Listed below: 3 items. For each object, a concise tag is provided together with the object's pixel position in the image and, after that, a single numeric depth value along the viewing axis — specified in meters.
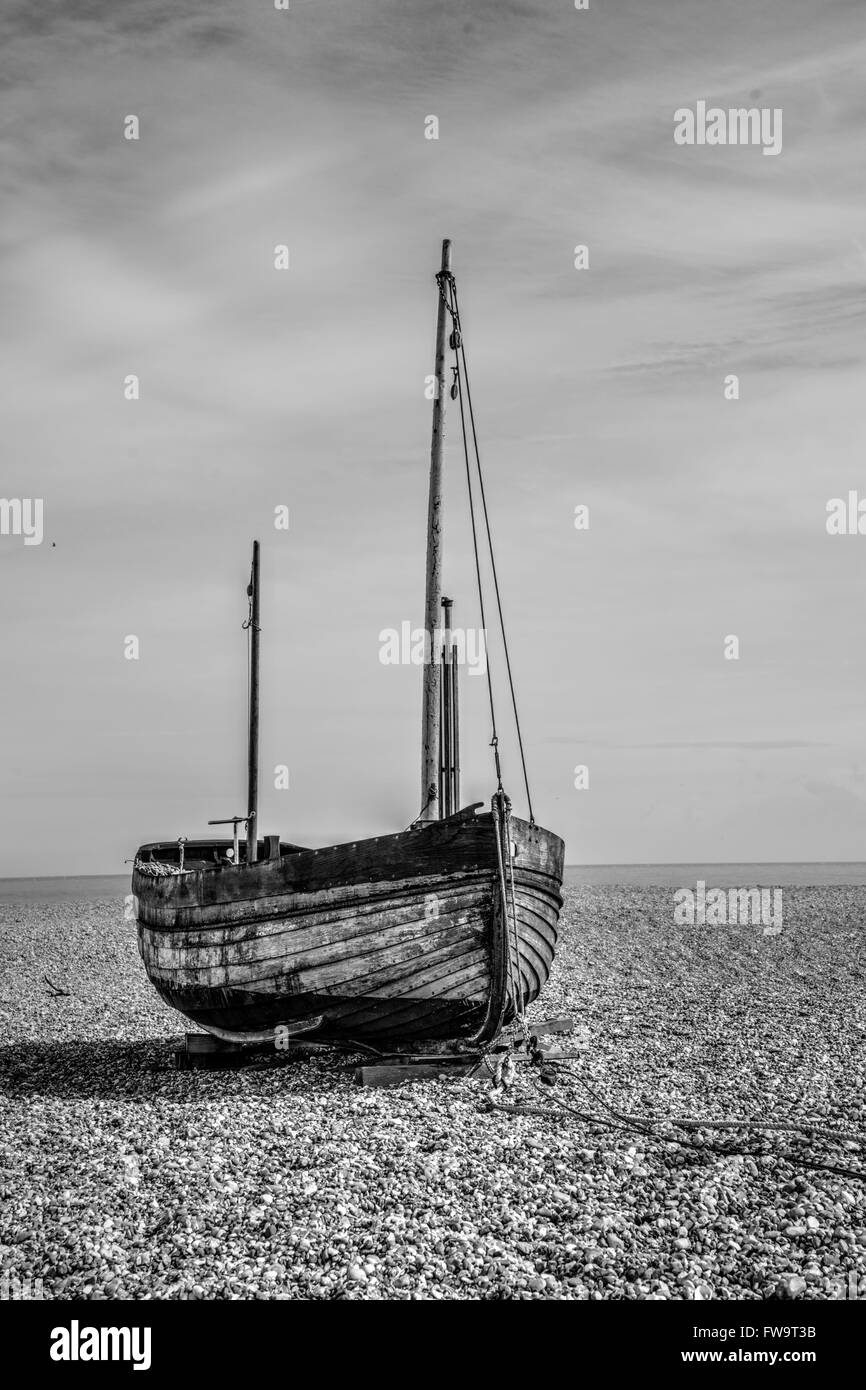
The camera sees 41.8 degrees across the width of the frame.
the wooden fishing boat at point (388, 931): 11.73
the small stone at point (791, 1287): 6.51
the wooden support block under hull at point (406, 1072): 11.62
